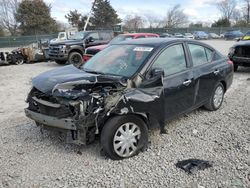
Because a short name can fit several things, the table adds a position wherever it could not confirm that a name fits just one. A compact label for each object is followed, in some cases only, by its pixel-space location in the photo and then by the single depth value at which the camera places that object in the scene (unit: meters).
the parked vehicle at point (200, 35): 32.31
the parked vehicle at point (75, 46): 9.98
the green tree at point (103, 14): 41.96
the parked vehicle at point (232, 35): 31.71
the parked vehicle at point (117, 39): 8.02
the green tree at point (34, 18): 33.53
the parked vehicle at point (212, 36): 34.73
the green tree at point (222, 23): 44.47
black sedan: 2.63
